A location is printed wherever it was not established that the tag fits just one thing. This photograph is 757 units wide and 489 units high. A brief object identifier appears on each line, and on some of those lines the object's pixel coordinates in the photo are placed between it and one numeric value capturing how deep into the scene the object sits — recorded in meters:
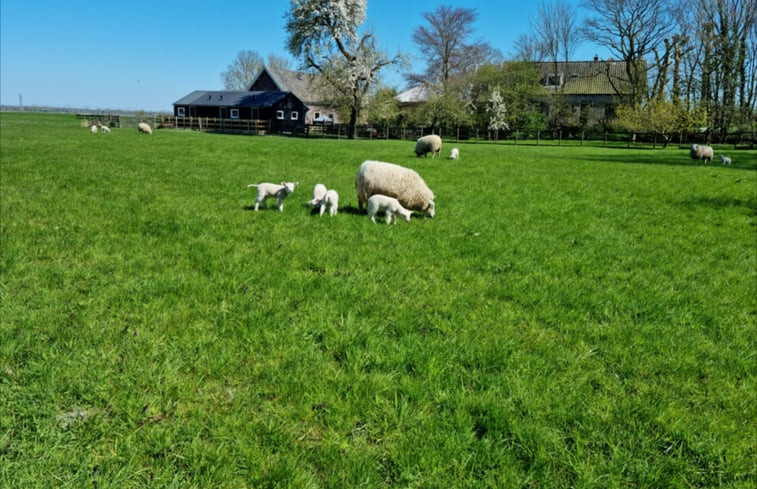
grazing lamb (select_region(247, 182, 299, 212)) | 8.60
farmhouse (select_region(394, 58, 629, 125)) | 54.31
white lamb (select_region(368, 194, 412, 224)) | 8.20
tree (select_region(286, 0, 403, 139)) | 45.34
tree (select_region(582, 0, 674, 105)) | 45.88
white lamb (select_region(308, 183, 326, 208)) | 8.82
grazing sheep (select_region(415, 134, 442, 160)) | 23.30
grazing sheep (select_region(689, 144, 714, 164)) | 21.83
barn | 59.12
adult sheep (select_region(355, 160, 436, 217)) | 9.08
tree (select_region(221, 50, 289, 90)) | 83.38
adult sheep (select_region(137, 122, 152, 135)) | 37.19
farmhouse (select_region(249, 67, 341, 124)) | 62.75
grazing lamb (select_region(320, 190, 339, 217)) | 8.56
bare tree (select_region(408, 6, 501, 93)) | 53.22
